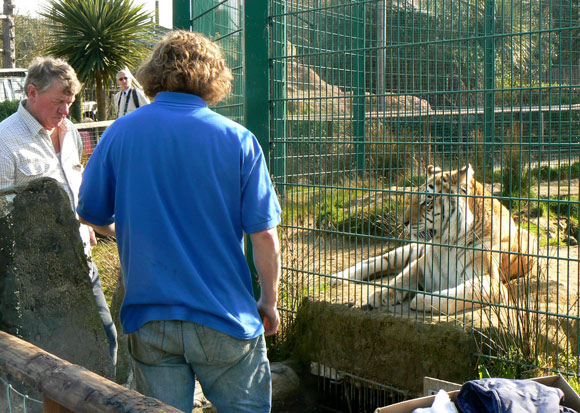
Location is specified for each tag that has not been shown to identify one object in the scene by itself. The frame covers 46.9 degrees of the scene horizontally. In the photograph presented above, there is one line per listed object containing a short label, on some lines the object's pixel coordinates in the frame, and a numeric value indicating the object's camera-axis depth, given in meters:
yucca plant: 17.97
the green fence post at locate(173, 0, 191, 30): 6.59
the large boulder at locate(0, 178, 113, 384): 3.17
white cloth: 2.98
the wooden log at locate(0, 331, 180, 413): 1.98
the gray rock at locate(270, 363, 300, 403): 4.91
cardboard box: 3.06
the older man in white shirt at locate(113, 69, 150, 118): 10.39
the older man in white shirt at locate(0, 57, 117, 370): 3.56
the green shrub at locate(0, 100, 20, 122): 15.30
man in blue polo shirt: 2.51
